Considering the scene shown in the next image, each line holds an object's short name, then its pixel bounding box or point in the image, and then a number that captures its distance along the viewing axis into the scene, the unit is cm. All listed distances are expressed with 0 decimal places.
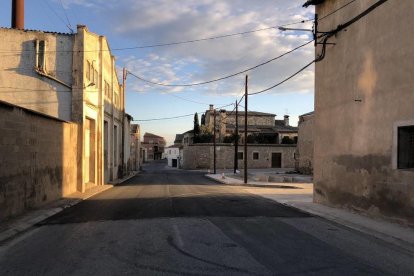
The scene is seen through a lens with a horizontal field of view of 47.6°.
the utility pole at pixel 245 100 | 3384
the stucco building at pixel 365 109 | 1227
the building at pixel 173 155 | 10045
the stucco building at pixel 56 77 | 2427
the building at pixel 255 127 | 8048
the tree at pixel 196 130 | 7958
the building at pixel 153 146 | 16638
